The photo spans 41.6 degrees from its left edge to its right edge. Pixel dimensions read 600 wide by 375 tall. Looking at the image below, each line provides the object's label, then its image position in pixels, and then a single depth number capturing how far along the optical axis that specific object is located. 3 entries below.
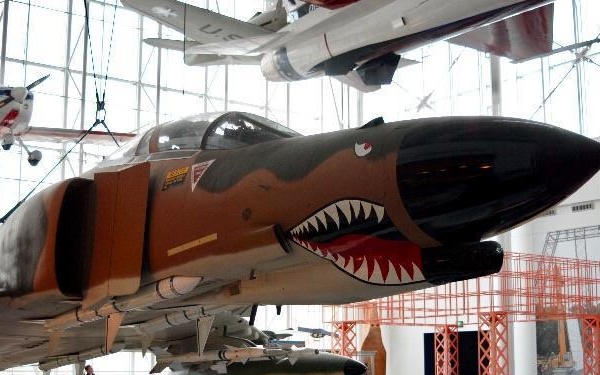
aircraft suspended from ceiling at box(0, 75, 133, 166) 19.59
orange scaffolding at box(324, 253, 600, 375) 14.10
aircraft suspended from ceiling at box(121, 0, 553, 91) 11.49
